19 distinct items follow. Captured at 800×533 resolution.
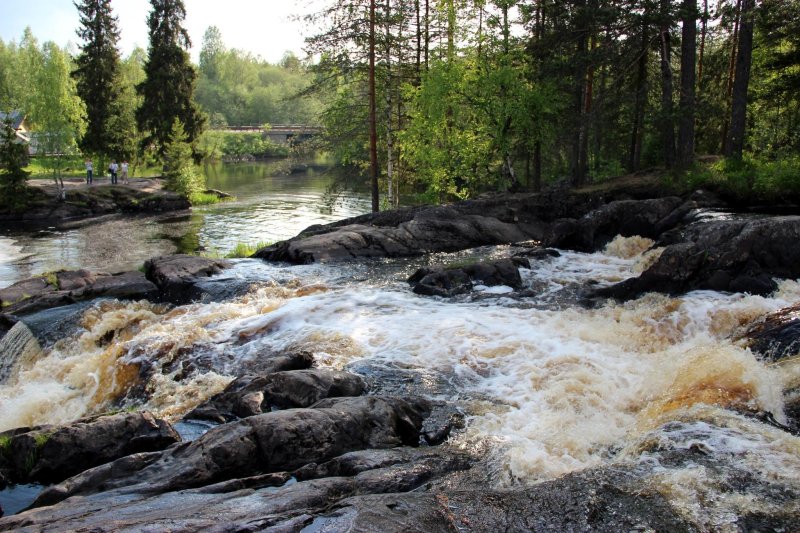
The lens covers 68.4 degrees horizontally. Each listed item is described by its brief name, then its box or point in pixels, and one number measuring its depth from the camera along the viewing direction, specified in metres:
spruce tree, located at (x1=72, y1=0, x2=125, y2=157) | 47.16
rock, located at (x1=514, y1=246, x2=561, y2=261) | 18.27
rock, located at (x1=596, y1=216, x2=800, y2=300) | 12.93
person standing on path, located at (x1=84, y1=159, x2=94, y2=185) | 42.25
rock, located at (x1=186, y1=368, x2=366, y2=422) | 9.04
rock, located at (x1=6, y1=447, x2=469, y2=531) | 5.25
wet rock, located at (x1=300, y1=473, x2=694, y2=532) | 5.34
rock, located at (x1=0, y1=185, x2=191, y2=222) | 36.34
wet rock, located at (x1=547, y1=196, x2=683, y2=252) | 19.41
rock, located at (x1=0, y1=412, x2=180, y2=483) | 7.94
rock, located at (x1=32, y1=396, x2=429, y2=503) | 6.81
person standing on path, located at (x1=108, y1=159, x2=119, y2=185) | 43.06
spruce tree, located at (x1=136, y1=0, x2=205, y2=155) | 47.69
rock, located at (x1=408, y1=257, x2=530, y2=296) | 15.19
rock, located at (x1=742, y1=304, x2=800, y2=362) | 9.25
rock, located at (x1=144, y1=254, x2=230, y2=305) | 16.52
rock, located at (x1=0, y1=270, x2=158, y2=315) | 15.73
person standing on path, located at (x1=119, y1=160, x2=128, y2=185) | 42.72
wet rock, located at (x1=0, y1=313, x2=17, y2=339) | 14.38
